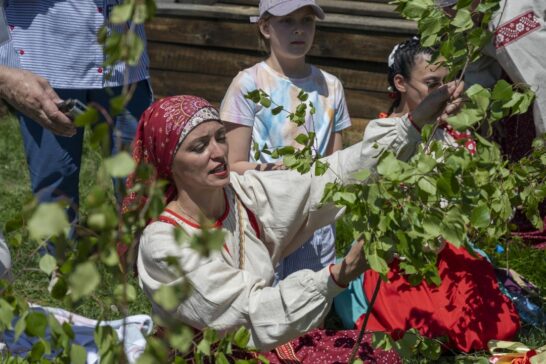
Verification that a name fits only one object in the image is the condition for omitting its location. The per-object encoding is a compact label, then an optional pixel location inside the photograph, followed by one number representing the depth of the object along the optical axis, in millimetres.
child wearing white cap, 3584
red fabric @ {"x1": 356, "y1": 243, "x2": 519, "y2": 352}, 3521
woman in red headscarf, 2441
